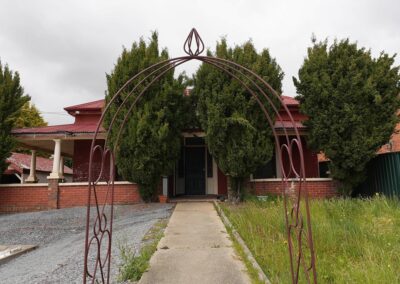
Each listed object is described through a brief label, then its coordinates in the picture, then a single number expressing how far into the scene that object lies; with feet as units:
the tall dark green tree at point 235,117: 32.07
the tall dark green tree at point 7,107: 35.83
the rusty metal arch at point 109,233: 9.54
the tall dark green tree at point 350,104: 31.63
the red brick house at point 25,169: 70.60
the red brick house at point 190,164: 39.09
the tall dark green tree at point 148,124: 33.09
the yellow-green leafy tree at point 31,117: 104.02
